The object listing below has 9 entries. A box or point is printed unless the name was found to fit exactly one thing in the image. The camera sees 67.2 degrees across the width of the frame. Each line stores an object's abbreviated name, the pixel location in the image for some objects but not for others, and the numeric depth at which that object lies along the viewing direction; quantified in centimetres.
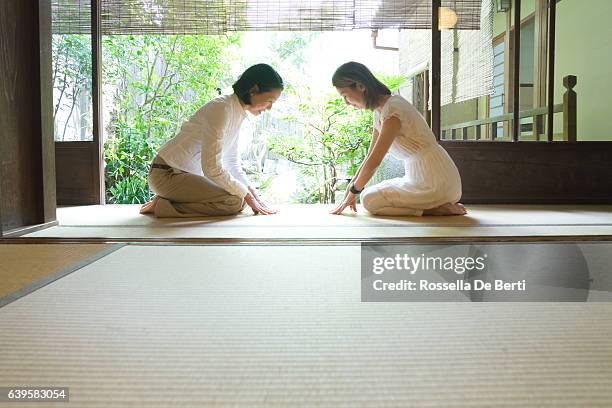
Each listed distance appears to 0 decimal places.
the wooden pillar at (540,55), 361
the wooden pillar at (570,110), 359
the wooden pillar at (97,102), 377
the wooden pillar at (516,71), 352
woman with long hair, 265
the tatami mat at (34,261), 119
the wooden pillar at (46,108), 220
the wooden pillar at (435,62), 361
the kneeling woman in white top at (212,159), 257
